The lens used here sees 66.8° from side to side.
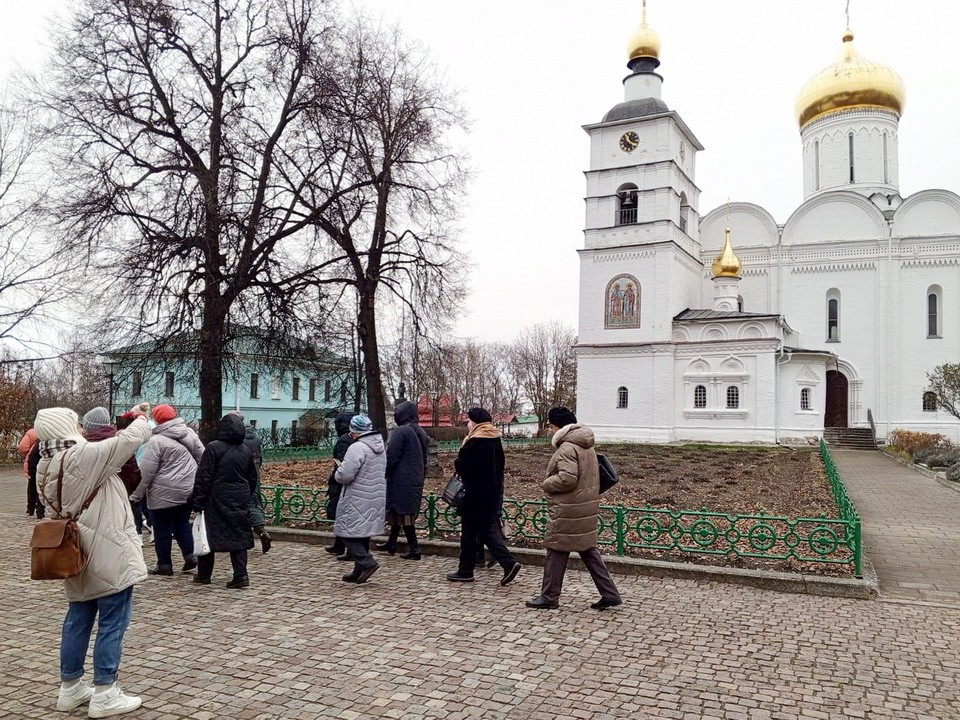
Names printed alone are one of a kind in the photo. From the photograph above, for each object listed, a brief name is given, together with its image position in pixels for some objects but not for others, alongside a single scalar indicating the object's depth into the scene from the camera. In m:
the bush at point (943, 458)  21.00
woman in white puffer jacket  4.19
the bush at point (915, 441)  25.99
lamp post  14.98
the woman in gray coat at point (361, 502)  7.25
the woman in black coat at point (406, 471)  8.20
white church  32.94
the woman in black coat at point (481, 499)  7.35
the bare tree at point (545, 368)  57.47
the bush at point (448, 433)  41.06
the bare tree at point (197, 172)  14.12
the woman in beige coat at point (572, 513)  6.33
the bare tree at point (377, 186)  15.82
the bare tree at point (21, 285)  21.28
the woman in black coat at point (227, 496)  7.00
